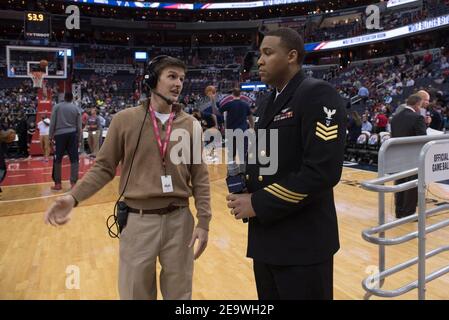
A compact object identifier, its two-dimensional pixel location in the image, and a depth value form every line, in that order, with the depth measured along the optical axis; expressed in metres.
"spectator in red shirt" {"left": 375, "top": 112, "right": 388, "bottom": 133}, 12.49
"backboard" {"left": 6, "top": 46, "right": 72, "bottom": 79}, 16.50
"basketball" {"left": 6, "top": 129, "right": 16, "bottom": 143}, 5.95
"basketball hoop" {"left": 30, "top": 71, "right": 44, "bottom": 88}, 14.80
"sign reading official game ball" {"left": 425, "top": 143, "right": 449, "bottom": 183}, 2.41
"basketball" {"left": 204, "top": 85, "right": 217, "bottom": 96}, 8.06
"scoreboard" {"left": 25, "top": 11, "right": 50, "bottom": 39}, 21.56
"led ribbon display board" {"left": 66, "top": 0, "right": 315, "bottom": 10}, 40.38
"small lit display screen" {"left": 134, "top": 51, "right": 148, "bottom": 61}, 39.34
